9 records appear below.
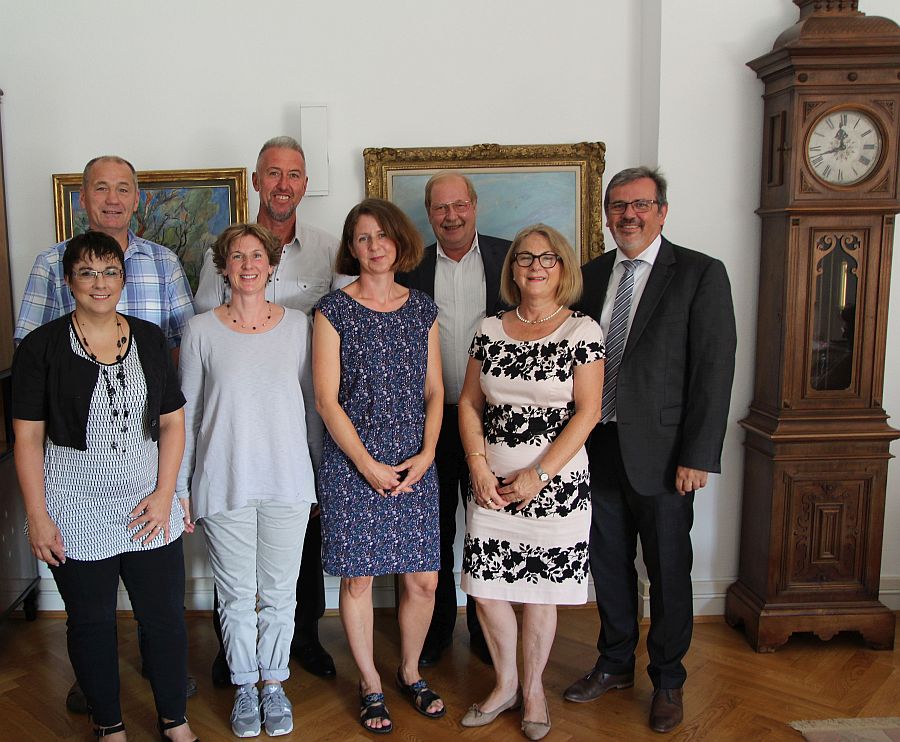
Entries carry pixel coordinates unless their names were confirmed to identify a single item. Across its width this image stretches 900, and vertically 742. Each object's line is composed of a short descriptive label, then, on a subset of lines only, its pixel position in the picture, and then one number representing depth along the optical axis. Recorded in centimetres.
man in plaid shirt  260
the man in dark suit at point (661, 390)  248
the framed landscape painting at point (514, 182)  338
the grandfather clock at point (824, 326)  287
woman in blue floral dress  244
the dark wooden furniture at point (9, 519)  321
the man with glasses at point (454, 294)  288
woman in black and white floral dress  238
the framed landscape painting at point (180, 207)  337
